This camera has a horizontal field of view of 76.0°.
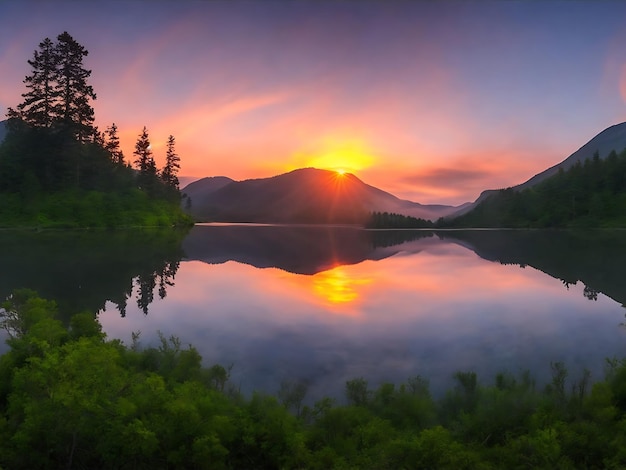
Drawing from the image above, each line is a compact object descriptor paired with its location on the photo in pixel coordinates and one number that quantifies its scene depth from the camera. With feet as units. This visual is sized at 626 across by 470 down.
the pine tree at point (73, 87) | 354.95
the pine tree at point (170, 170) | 536.42
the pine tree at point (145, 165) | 458.09
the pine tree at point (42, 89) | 349.00
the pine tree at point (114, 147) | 458.87
